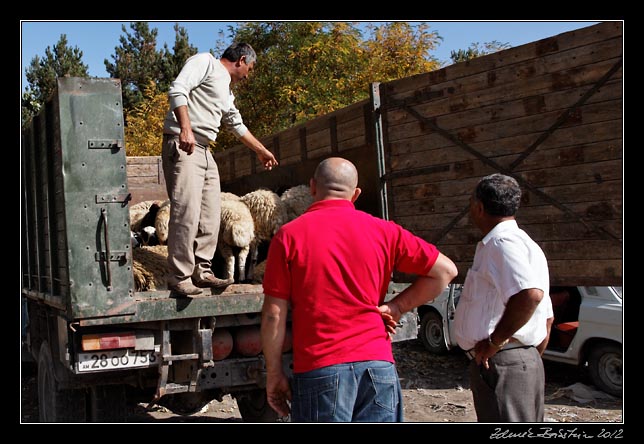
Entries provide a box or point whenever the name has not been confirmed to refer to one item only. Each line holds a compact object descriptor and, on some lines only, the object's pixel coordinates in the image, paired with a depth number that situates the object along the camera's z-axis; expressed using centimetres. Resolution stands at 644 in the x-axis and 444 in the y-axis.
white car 820
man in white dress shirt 352
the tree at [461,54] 2205
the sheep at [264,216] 643
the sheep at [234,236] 611
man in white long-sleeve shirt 493
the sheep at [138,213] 747
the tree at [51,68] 2669
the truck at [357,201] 464
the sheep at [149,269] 538
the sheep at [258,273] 623
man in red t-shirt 315
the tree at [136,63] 3073
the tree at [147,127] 2011
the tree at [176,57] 3120
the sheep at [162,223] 686
